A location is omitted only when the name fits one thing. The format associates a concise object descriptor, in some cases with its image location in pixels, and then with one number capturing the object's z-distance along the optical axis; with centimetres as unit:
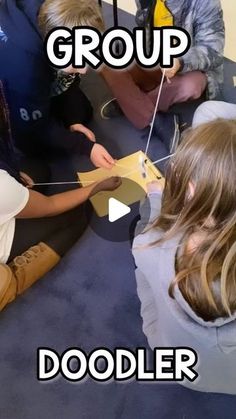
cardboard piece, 141
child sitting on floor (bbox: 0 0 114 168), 119
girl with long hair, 82
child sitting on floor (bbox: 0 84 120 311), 119
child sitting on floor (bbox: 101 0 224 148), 144
